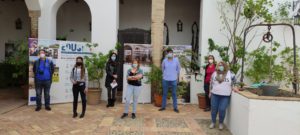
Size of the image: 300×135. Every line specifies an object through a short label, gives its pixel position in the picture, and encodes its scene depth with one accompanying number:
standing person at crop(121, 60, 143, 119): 5.00
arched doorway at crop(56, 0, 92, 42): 8.97
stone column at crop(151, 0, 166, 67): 6.65
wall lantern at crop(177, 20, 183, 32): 8.68
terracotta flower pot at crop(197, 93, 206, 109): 6.26
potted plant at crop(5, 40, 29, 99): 6.53
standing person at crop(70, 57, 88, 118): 5.05
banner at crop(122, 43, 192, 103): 6.60
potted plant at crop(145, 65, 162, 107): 6.36
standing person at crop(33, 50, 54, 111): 5.65
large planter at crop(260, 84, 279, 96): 3.95
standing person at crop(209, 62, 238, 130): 4.38
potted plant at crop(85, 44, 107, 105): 6.38
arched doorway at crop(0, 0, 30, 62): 9.36
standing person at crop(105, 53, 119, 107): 6.14
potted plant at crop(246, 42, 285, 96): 6.26
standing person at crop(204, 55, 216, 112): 5.87
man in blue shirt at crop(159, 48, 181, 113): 5.73
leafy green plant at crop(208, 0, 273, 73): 6.26
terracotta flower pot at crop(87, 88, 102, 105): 6.48
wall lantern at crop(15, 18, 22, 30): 9.30
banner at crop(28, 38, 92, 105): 6.05
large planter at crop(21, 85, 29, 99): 6.88
